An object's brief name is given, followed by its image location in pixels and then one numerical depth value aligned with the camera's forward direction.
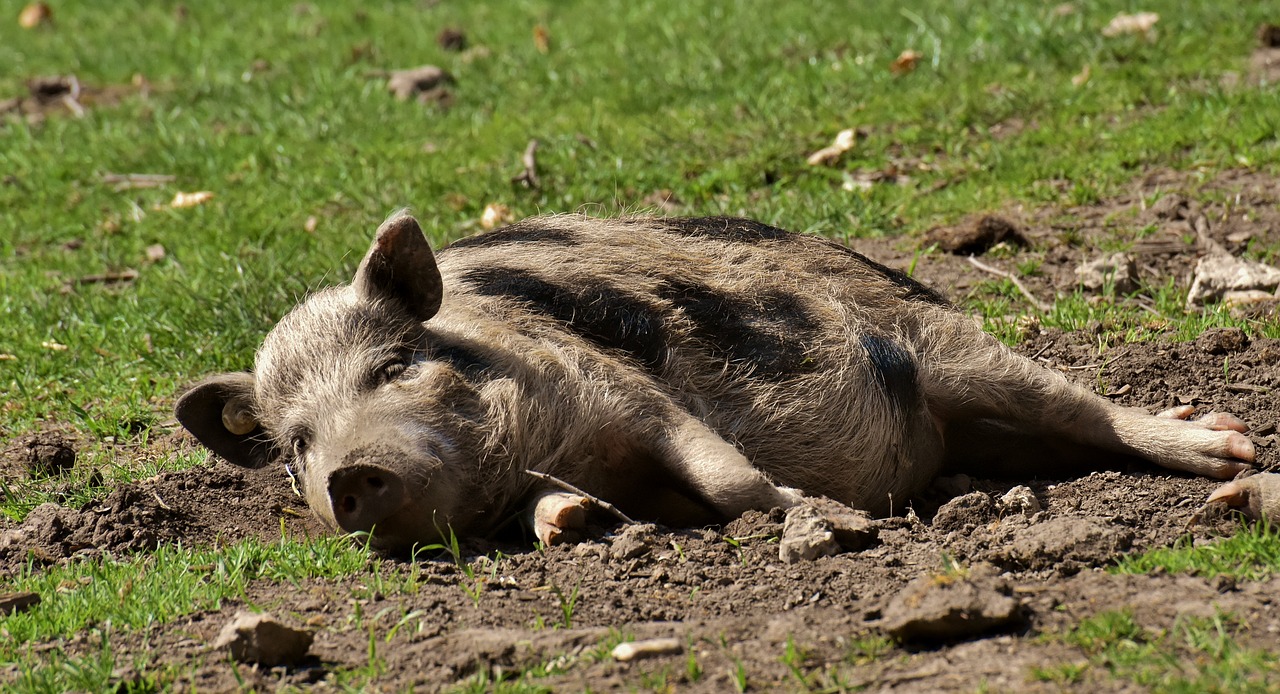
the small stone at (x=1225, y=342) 10.52
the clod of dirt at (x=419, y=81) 20.08
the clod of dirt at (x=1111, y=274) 12.11
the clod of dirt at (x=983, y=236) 13.05
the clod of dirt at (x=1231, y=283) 11.66
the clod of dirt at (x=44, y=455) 10.37
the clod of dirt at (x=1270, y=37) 17.23
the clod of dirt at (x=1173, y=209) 13.22
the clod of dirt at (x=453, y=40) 22.42
